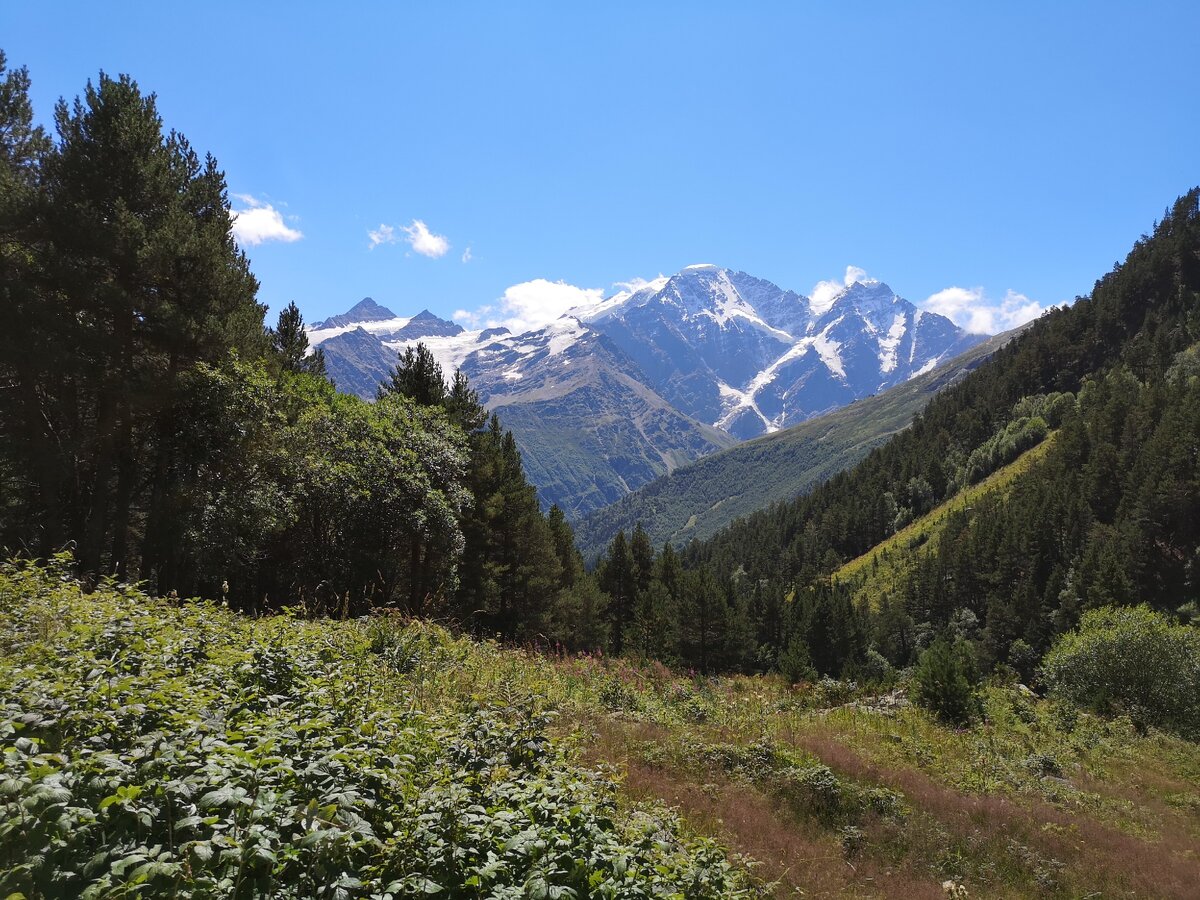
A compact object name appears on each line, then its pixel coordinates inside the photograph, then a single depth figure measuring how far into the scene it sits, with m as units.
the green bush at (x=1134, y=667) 34.38
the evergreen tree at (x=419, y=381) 31.95
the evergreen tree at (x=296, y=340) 37.12
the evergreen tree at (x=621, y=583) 64.31
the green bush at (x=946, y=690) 20.86
